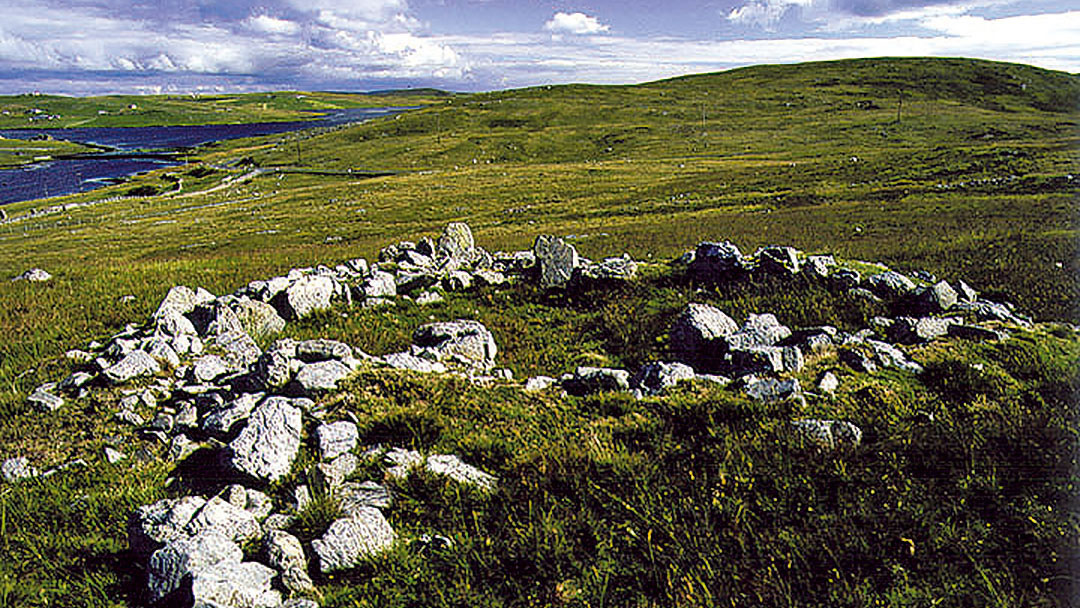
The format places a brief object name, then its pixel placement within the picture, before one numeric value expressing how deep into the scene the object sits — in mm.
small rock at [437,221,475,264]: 26398
